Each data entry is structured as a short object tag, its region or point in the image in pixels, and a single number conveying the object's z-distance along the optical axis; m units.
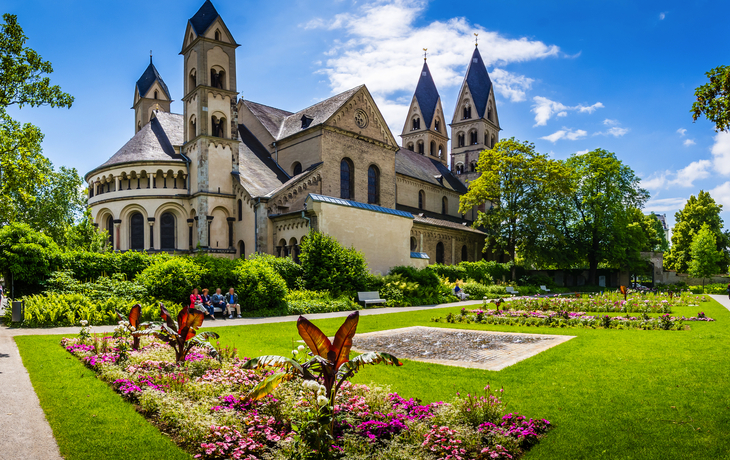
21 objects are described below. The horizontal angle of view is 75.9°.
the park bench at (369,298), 22.16
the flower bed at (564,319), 13.90
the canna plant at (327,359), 4.74
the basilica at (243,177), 28.30
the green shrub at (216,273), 18.27
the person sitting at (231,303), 17.33
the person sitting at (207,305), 16.78
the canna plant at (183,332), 7.68
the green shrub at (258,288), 18.48
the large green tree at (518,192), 39.47
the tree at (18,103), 11.44
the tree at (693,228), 53.50
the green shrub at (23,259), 16.42
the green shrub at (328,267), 22.50
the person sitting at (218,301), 17.33
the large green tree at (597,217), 42.28
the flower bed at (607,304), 18.94
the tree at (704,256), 41.31
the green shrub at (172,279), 17.14
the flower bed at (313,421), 4.66
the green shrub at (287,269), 21.88
